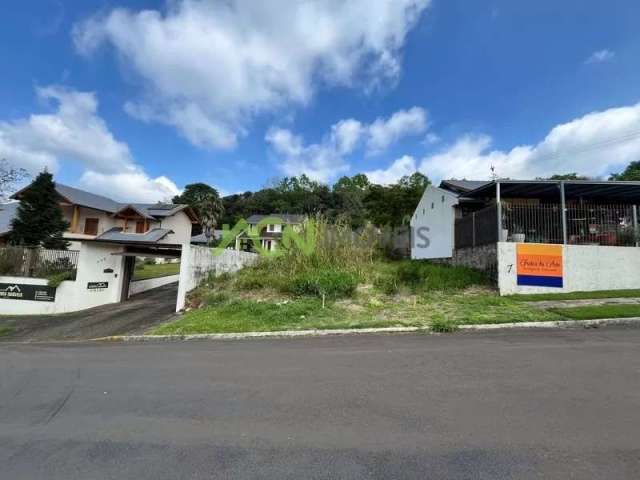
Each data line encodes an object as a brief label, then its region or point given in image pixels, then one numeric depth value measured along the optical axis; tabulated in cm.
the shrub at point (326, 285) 1052
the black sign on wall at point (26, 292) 1412
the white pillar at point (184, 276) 1133
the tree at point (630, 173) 3275
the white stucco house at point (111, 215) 2857
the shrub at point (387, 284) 1093
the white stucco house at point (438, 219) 1573
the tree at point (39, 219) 1862
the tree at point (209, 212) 3899
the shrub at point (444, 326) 719
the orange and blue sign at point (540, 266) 1062
